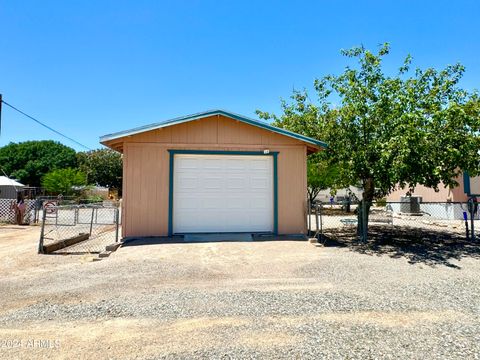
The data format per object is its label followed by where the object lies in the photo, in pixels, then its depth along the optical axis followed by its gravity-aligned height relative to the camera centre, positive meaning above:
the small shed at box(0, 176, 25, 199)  26.03 +1.30
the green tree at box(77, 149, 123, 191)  48.34 +5.67
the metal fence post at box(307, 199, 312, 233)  9.36 -0.09
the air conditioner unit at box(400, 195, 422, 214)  20.67 -0.14
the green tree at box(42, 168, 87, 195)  34.34 +2.49
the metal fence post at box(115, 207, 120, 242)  8.71 -0.22
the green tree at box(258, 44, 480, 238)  7.75 +1.94
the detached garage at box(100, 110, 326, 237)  9.26 +0.83
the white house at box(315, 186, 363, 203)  39.46 +1.28
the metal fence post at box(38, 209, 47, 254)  8.00 -0.96
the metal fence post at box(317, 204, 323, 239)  9.14 -0.09
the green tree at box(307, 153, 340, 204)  11.22 +1.52
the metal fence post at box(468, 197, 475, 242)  9.34 -0.09
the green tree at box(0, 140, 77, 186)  46.22 +6.42
